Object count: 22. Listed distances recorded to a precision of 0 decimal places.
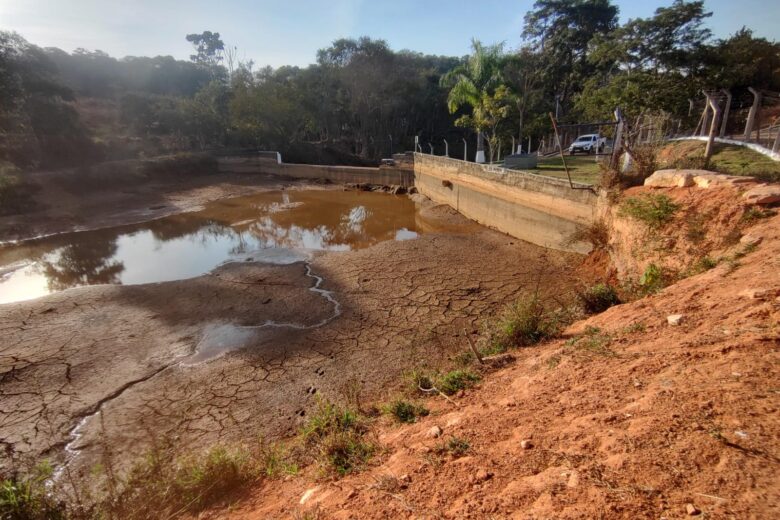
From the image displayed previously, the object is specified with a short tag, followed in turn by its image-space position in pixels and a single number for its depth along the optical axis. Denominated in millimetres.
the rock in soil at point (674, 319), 3551
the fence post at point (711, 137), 8227
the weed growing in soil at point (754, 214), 5168
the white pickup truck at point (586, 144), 20328
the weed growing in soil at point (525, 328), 5113
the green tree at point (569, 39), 28047
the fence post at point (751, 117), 11109
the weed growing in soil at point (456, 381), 4102
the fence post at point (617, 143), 8604
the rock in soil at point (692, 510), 1604
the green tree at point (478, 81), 19406
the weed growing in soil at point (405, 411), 3773
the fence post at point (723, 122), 13492
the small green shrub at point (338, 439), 3129
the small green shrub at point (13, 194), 15461
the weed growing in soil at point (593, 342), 3610
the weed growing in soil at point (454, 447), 2688
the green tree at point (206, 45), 59281
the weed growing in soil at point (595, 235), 9297
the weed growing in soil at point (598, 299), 5848
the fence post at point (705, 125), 15505
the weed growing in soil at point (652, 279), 5730
